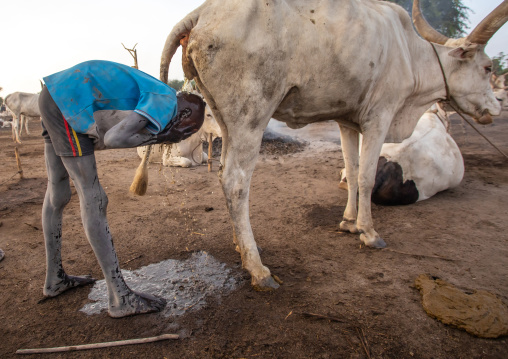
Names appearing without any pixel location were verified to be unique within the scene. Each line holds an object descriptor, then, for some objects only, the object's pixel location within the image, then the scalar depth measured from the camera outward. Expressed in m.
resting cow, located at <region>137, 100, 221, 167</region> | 7.62
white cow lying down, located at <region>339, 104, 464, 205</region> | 4.58
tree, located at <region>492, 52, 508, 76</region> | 20.07
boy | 1.99
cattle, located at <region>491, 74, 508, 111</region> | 12.23
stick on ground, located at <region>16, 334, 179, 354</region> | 2.08
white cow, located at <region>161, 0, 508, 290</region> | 2.60
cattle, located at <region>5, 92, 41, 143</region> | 14.56
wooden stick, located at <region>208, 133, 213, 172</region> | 7.36
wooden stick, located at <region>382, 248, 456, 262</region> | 3.19
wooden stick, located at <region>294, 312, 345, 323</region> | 2.32
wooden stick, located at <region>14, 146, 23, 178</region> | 6.15
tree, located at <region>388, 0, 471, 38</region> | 18.48
